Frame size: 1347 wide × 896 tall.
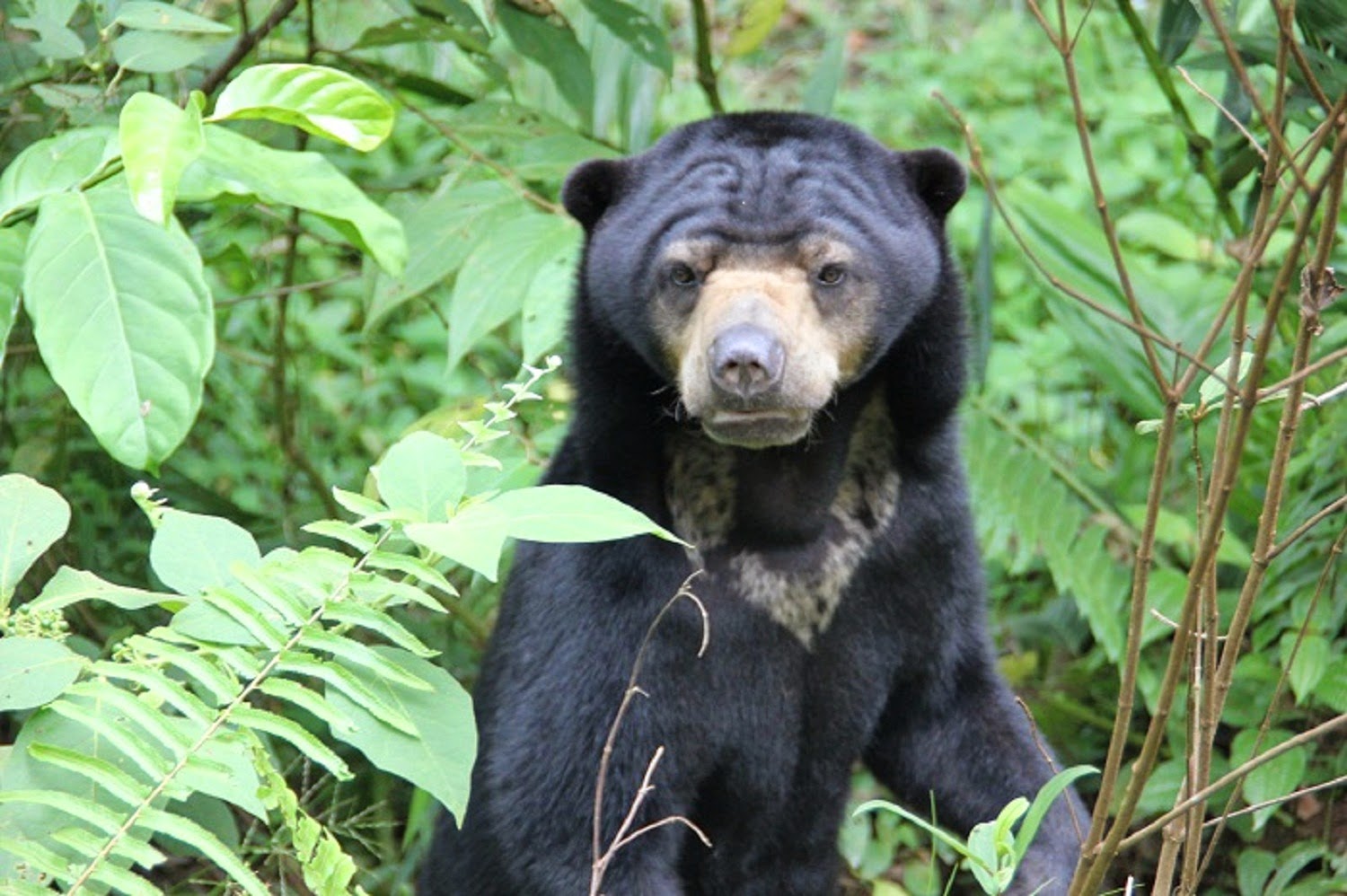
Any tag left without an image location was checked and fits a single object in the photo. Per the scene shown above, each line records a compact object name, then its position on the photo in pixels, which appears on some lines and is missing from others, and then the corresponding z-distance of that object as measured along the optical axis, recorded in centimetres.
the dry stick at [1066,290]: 500
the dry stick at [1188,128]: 1051
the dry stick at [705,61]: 1040
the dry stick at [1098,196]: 529
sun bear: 757
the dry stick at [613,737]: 568
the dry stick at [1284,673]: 618
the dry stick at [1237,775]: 497
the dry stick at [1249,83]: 503
